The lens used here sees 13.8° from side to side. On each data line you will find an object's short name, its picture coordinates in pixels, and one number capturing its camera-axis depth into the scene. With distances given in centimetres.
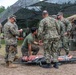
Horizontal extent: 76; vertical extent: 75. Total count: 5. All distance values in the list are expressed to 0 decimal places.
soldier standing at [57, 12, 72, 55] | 1257
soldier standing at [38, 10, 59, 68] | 976
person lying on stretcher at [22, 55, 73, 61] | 1048
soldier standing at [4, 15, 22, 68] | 998
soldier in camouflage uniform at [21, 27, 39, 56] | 1067
